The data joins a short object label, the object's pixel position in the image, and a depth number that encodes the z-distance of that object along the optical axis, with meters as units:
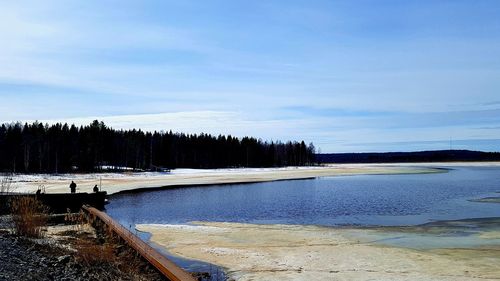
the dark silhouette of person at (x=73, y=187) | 36.95
